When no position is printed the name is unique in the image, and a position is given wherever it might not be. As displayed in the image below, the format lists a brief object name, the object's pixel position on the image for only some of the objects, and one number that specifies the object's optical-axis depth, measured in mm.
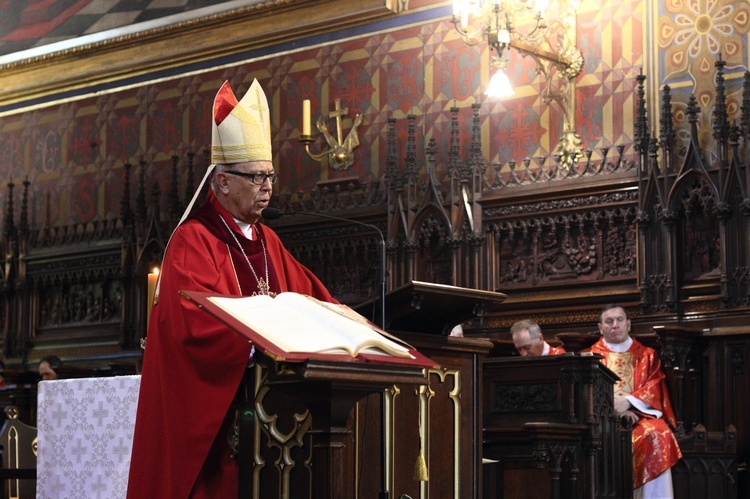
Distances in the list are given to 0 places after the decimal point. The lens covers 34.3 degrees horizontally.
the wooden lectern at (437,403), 4766
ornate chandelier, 10211
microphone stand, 4508
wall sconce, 12578
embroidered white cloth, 5957
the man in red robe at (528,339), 9539
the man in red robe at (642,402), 8633
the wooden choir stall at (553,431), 7766
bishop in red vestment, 4238
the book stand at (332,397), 3961
